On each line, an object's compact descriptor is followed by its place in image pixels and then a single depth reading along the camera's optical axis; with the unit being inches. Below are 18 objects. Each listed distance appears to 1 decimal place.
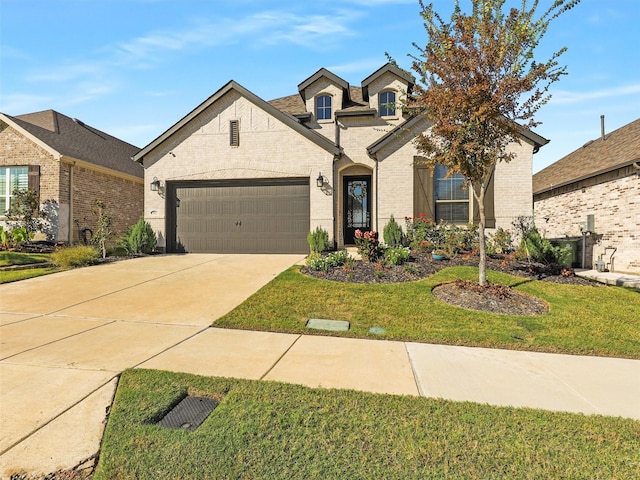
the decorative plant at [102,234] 450.9
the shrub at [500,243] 425.1
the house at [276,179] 461.1
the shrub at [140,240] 486.9
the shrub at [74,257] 379.6
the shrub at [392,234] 451.5
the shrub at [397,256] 344.4
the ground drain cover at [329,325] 197.0
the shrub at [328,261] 331.9
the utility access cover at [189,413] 97.6
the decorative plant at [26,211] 503.8
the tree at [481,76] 242.7
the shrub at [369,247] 364.9
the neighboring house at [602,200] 412.8
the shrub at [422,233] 429.4
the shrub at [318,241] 439.2
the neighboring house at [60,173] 526.6
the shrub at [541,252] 370.0
